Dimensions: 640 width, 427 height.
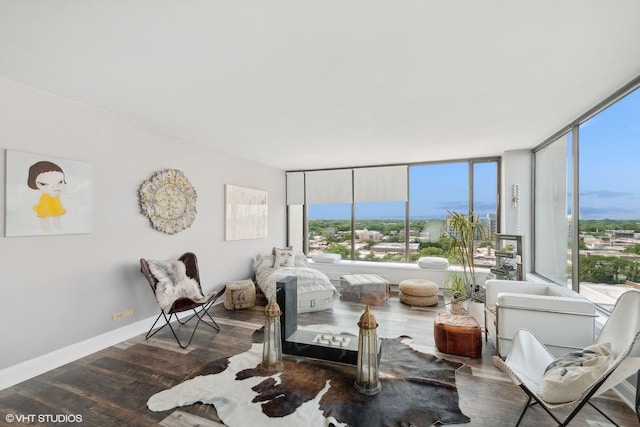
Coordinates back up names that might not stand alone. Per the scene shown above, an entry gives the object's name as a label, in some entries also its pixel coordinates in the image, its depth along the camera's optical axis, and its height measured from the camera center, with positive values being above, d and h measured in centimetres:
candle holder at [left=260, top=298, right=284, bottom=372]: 258 -119
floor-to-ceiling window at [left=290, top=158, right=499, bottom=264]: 546 +16
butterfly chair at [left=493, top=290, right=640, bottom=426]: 150 -89
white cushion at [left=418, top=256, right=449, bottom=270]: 538 -91
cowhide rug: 200 -145
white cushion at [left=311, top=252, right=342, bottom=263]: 624 -95
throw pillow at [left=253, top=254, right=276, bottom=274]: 542 -93
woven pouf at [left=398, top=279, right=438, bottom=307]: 460 -129
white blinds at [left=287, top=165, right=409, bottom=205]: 600 +69
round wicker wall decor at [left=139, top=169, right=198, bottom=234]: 362 +19
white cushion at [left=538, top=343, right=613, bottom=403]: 158 -93
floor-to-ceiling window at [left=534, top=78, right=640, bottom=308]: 244 +16
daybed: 411 -106
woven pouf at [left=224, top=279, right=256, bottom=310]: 446 -132
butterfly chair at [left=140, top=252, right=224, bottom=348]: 326 -104
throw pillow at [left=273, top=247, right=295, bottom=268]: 548 -85
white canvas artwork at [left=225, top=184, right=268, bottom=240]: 504 +4
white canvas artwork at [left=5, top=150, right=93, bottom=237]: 248 +18
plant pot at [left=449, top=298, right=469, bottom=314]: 386 -126
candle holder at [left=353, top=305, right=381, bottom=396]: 224 -117
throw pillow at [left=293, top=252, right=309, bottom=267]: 572 -95
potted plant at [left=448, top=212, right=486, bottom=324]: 424 -29
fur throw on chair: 328 -87
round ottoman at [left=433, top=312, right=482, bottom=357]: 293 -129
